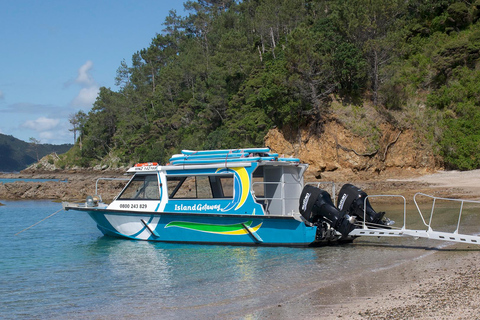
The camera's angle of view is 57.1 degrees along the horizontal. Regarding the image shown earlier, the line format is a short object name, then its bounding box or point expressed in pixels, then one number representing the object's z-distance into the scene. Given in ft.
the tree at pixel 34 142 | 393.70
